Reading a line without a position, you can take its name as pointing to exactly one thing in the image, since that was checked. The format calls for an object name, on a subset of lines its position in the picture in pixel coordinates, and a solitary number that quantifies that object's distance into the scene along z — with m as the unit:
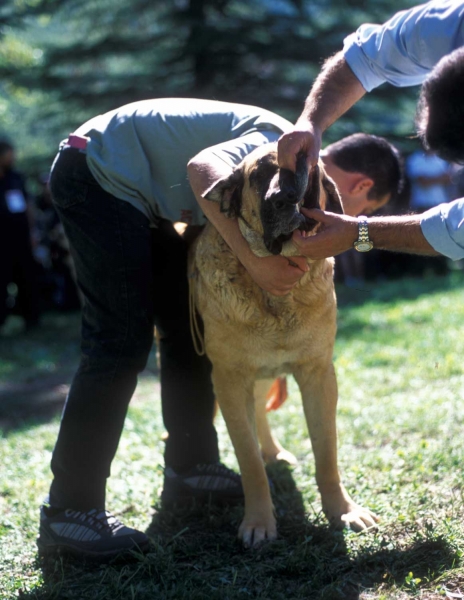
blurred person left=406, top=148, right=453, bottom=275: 12.18
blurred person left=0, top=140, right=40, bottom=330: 9.16
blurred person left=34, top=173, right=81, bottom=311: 10.83
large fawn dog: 2.96
